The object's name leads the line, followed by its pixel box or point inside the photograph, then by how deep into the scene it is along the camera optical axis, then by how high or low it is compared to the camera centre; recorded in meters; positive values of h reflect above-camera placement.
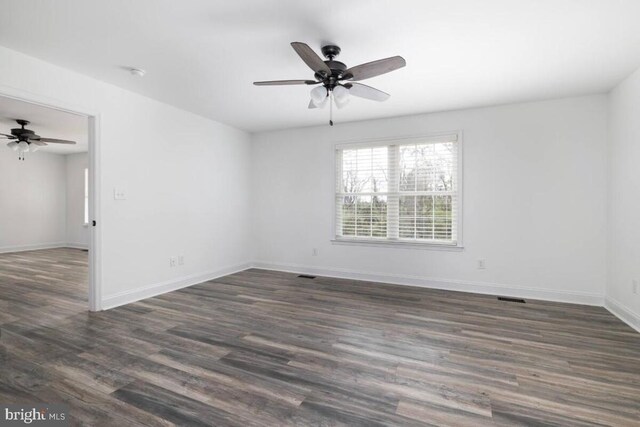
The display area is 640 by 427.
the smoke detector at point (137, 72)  3.17 +1.40
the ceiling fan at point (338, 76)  2.38 +1.11
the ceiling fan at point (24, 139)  5.63 +1.29
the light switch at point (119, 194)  3.67 +0.18
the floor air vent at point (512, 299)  3.94 -1.14
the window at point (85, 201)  8.26 +0.22
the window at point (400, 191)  4.55 +0.29
